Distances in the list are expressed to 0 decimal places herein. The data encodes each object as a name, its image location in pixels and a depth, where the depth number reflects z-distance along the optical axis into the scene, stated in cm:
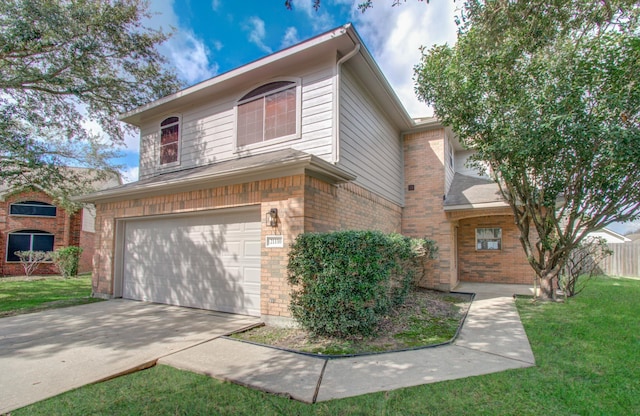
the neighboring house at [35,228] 1694
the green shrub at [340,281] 470
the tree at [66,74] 912
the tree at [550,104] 589
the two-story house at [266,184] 598
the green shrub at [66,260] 1564
